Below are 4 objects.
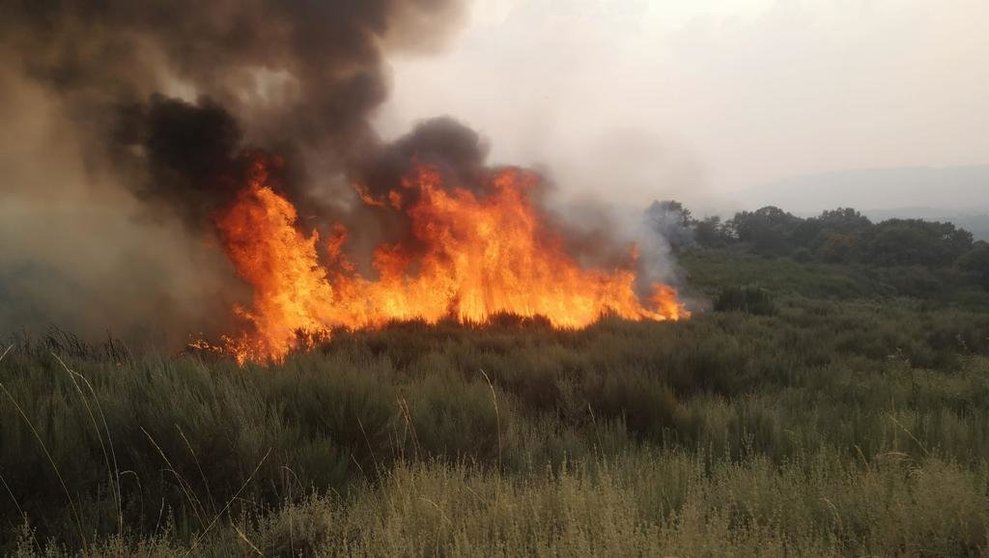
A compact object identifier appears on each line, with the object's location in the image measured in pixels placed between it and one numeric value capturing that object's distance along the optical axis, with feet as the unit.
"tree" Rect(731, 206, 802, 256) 155.33
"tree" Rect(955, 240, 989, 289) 109.09
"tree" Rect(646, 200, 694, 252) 153.17
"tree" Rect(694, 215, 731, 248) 167.63
